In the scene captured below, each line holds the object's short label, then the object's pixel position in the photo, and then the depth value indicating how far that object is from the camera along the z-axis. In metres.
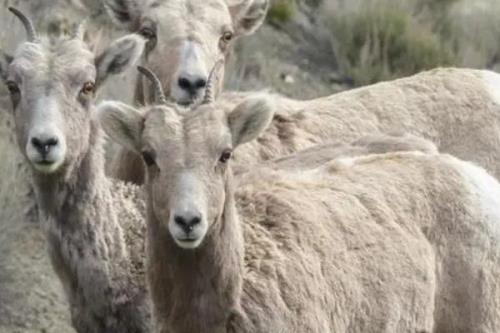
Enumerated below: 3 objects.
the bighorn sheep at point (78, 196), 16.86
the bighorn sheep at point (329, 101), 19.89
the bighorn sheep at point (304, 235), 14.88
